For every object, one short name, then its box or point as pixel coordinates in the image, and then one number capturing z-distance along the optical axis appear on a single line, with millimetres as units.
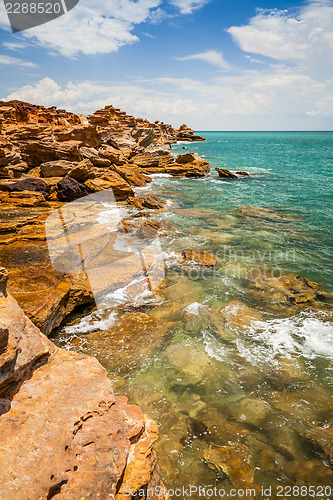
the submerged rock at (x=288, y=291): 7559
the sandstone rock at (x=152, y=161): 30800
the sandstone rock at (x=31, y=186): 12195
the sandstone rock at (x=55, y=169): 15719
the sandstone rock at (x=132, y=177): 21091
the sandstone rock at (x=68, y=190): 13203
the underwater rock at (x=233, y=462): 3438
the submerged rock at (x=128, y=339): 5301
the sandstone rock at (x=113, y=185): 15812
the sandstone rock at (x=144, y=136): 42250
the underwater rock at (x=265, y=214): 15859
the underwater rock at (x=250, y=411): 4266
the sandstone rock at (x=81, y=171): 15508
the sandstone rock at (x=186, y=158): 31558
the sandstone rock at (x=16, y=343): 2408
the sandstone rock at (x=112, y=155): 23922
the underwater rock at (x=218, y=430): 3900
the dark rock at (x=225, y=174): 29753
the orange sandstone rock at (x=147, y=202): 16266
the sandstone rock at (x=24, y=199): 10830
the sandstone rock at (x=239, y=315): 6633
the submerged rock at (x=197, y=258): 9676
